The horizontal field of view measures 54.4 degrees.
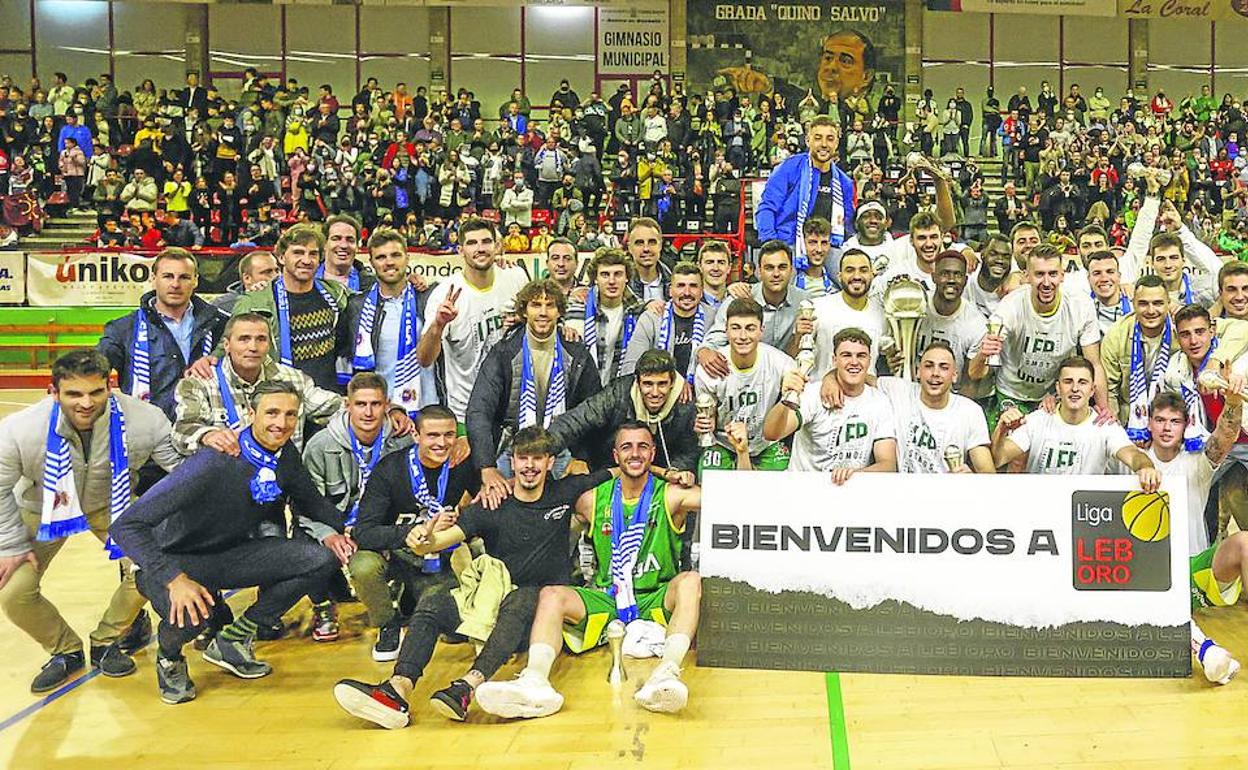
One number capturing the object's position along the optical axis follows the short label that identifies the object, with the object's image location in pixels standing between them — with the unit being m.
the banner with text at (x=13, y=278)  18.25
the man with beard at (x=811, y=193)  8.85
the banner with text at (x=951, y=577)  5.94
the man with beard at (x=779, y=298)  7.64
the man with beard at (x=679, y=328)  7.52
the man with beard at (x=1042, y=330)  7.63
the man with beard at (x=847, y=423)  6.70
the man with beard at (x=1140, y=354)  7.37
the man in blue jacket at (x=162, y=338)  6.96
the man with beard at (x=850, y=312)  7.50
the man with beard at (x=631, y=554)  6.10
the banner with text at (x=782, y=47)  28.50
